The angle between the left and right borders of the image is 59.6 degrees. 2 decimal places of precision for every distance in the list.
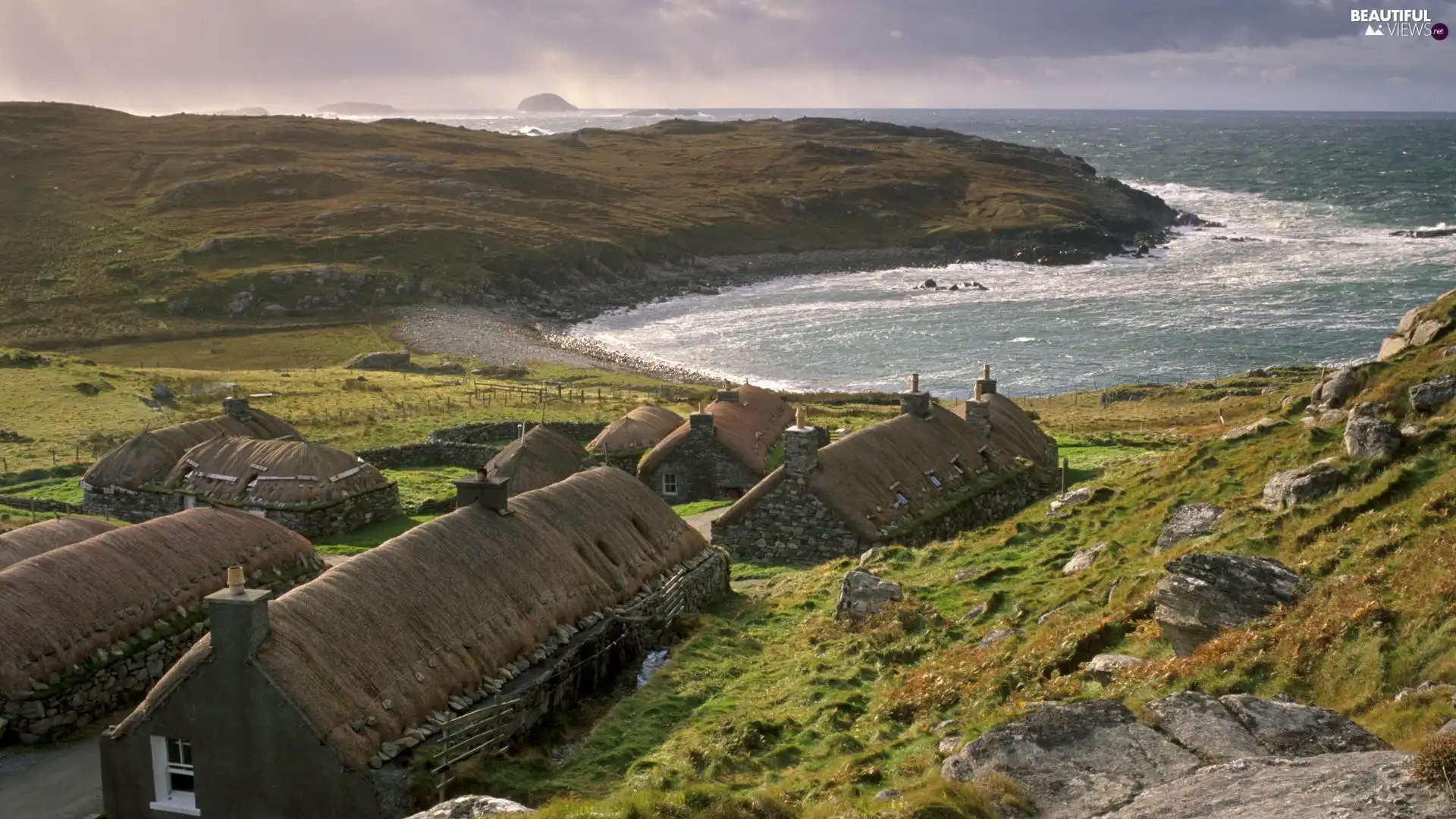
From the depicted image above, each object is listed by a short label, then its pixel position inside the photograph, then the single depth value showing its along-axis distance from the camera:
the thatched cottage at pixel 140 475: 41.91
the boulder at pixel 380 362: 92.38
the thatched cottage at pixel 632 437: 46.06
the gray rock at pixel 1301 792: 9.09
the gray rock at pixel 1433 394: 20.72
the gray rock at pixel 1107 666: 16.12
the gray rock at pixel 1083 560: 23.02
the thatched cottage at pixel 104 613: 22.41
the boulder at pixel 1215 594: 16.05
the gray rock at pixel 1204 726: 11.69
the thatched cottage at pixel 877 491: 31.77
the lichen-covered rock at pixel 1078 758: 11.30
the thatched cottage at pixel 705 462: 42.06
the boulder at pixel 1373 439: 19.70
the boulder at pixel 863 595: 23.59
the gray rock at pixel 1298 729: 11.62
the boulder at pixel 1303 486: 19.83
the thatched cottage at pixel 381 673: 17.28
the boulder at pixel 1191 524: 21.28
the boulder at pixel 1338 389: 24.52
